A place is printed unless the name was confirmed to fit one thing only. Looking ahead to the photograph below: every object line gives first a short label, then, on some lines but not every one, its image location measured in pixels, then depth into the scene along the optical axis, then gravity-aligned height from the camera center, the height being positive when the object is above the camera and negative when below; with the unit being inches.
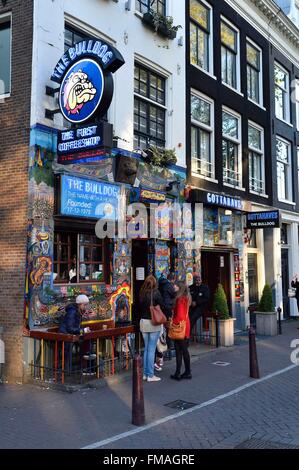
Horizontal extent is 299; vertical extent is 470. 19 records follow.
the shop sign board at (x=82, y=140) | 324.5 +89.6
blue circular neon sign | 336.5 +124.9
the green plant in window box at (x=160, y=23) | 490.0 +251.8
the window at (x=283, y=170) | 833.5 +171.7
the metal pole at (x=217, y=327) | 494.9 -60.6
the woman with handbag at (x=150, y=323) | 348.2 -39.2
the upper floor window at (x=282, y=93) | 833.5 +305.4
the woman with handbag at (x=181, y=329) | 350.6 -43.8
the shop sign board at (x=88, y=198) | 371.9 +56.9
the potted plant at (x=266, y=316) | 600.4 -59.1
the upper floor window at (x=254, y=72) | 740.6 +303.1
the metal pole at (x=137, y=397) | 246.8 -65.1
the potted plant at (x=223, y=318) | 503.8 -52.4
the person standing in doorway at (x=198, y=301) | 478.7 -32.1
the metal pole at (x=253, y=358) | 363.3 -66.8
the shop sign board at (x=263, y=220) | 647.1 +65.2
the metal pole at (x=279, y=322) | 599.8 -67.3
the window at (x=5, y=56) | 394.3 +174.2
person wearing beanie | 343.9 -36.3
